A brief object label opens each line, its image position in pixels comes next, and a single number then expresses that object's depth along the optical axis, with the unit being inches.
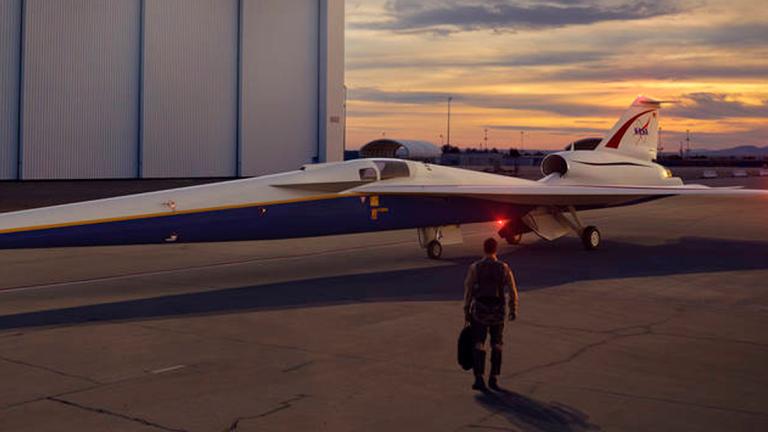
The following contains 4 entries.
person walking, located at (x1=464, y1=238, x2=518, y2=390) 302.5
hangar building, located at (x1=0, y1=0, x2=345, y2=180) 1512.1
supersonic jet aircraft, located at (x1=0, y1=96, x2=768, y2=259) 477.1
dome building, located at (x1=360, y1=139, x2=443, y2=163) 3061.0
